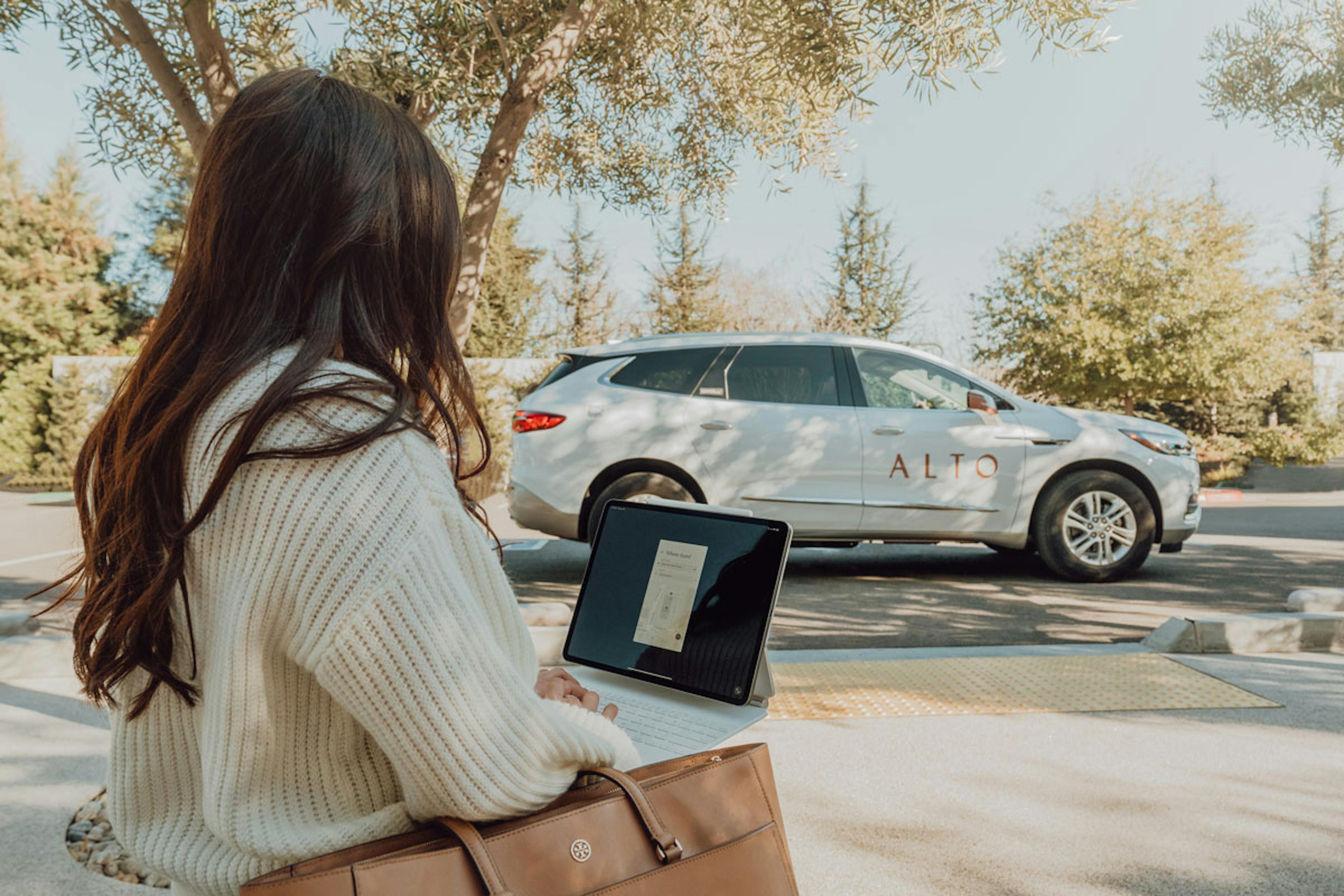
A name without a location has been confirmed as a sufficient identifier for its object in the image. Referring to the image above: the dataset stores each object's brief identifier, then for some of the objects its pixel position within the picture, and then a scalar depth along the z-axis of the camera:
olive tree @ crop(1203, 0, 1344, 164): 8.17
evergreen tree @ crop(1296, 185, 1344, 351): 40.28
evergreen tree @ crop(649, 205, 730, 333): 27.92
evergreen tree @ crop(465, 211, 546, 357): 25.19
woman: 1.00
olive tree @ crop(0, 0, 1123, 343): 4.60
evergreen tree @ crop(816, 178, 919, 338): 32.34
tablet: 1.78
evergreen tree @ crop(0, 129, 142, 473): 21.91
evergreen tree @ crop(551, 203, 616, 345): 28.62
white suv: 7.10
